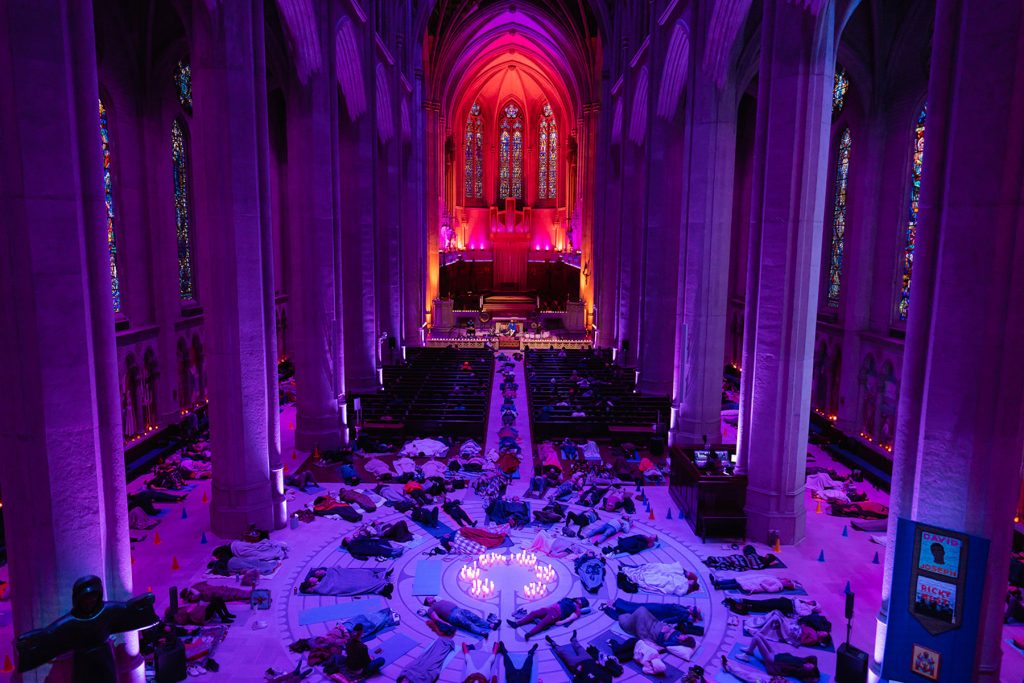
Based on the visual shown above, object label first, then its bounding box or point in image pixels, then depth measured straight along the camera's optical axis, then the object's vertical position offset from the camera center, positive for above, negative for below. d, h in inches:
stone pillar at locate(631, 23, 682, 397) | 893.8 +11.7
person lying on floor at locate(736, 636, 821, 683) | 352.5 -216.6
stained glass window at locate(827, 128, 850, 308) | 813.2 +56.9
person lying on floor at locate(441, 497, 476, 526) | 549.0 -214.2
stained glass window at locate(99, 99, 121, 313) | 712.4 +51.2
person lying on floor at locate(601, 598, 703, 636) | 398.9 -218.3
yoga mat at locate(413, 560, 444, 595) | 442.9 -221.2
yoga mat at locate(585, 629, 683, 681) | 354.0 -222.0
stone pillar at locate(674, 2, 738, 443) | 693.9 +16.1
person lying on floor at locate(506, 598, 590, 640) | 395.9 -217.2
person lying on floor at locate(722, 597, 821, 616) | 413.4 -215.7
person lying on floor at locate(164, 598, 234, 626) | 393.4 -214.7
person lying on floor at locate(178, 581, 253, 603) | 418.3 -215.0
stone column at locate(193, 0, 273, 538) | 488.1 +0.2
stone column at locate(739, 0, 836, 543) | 476.4 +7.1
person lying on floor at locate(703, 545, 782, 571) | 474.0 -217.0
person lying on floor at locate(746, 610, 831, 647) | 379.9 -215.3
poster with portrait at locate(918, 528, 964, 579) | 287.4 -127.4
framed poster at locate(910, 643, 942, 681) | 290.5 -176.5
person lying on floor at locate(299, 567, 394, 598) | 437.7 -218.7
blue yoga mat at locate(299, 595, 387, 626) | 407.8 -222.0
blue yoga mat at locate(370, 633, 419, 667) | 370.3 -222.9
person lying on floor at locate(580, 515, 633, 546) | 521.7 -215.7
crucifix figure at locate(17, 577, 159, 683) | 258.4 -153.6
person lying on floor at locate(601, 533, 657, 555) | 497.7 -215.5
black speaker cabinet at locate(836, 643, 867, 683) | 335.9 -205.0
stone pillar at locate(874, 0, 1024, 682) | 290.8 -14.9
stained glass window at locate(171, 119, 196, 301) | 829.2 +57.6
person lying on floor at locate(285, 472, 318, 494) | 621.6 -213.5
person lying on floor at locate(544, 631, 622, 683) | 349.3 -219.1
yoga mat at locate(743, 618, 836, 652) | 376.5 -219.9
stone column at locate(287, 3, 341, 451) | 693.3 +11.0
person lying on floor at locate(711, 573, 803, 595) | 438.3 -215.7
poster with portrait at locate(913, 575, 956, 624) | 287.1 -147.2
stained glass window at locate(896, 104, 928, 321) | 706.2 +54.7
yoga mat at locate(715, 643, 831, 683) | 354.9 -222.0
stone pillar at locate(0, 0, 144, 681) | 288.2 -30.1
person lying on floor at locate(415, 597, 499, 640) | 393.4 -217.7
